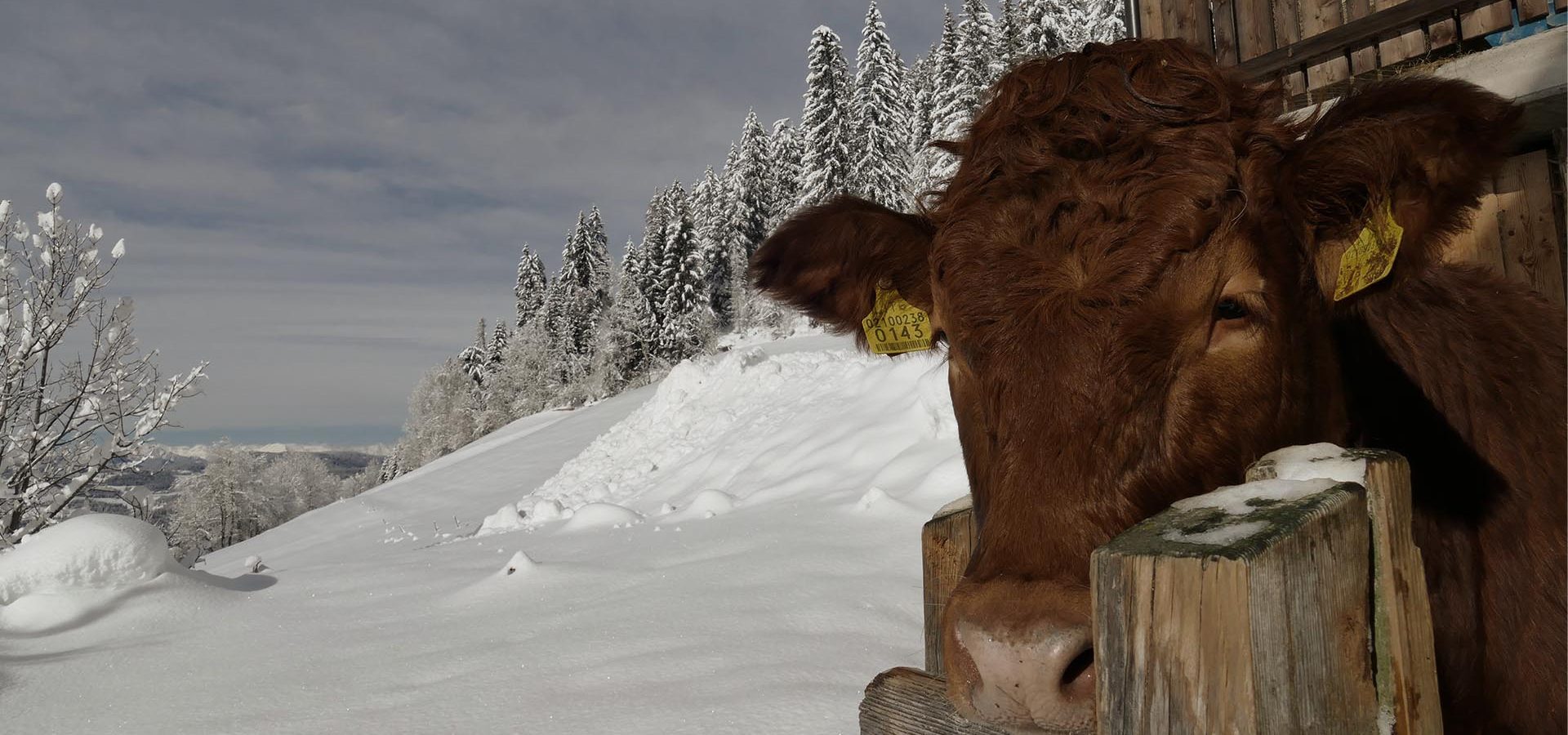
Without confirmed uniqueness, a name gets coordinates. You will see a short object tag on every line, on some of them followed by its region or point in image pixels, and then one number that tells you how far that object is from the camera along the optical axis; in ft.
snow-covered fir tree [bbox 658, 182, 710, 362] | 146.51
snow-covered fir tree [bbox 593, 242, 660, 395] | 147.74
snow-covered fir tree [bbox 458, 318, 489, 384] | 218.79
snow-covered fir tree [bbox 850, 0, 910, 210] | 135.54
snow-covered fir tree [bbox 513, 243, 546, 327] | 205.46
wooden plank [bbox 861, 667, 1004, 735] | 4.61
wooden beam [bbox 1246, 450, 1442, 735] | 3.16
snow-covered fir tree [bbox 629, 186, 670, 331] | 151.74
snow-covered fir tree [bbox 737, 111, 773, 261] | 167.32
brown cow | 4.80
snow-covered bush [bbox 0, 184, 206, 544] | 27.07
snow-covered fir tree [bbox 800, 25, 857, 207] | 134.31
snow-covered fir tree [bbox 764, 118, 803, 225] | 173.37
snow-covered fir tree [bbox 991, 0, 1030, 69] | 108.99
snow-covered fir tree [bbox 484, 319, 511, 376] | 208.64
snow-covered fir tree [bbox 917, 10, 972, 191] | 105.59
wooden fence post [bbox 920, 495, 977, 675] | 5.73
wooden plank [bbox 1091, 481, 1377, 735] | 2.70
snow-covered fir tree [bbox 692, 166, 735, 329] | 172.65
